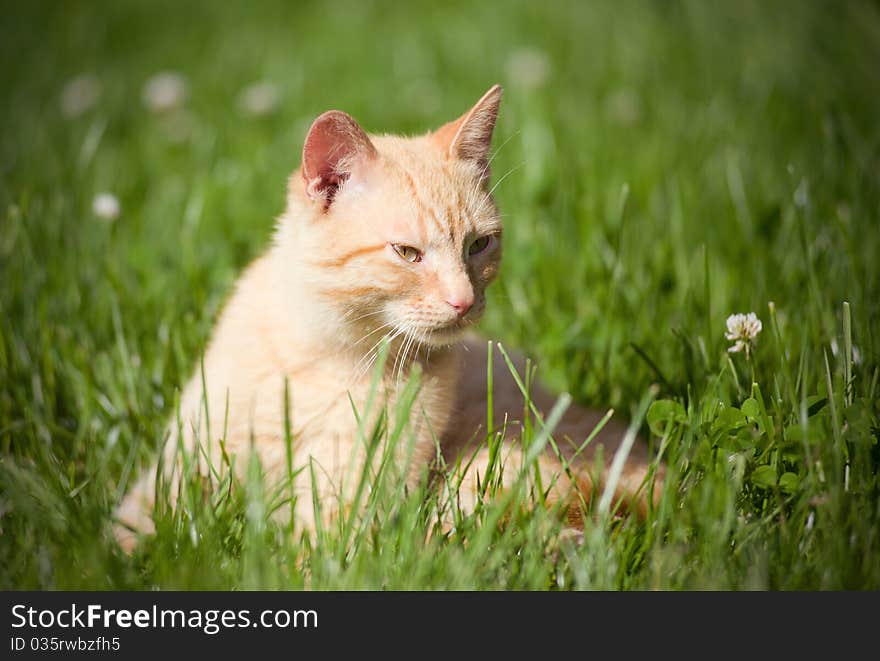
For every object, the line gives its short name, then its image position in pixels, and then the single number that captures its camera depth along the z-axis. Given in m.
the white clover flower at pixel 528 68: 4.54
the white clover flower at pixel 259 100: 3.51
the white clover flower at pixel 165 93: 3.81
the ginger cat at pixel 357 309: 1.78
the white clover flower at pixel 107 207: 2.37
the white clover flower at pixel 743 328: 1.98
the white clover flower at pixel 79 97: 4.11
